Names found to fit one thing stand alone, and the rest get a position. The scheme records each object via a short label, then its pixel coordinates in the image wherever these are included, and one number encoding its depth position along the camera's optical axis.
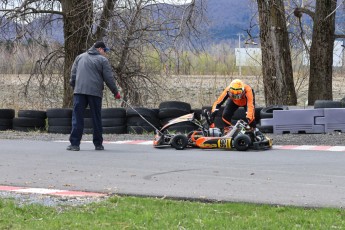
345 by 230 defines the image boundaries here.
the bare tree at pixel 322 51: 24.03
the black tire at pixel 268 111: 16.84
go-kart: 13.48
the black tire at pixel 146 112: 17.41
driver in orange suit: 13.80
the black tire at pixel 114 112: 17.67
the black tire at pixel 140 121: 17.45
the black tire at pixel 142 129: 17.62
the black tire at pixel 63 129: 18.16
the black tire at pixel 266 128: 16.67
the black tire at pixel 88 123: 18.14
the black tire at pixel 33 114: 19.06
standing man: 13.49
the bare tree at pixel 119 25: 23.19
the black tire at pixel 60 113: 18.09
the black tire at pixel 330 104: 17.11
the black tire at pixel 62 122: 18.16
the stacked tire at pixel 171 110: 17.31
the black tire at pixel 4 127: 19.25
